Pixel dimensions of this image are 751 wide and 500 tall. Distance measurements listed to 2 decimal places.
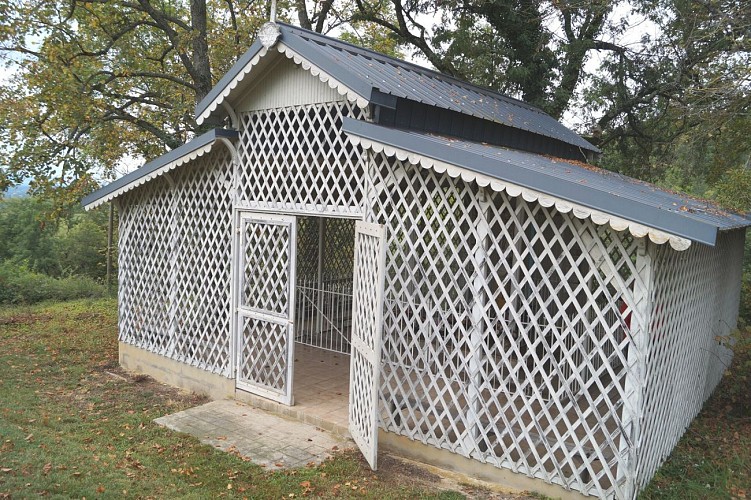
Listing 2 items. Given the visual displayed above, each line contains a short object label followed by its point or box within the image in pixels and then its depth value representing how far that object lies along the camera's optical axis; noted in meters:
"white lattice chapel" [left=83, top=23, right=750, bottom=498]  4.04
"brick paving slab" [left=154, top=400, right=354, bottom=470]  5.06
